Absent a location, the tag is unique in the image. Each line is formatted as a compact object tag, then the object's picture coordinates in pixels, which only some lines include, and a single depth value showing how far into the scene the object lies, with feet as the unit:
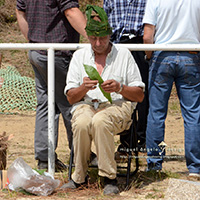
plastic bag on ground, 21.89
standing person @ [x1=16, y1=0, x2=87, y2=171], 25.79
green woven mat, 53.31
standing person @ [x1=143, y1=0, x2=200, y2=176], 24.58
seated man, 21.56
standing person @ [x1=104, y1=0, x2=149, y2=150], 29.96
